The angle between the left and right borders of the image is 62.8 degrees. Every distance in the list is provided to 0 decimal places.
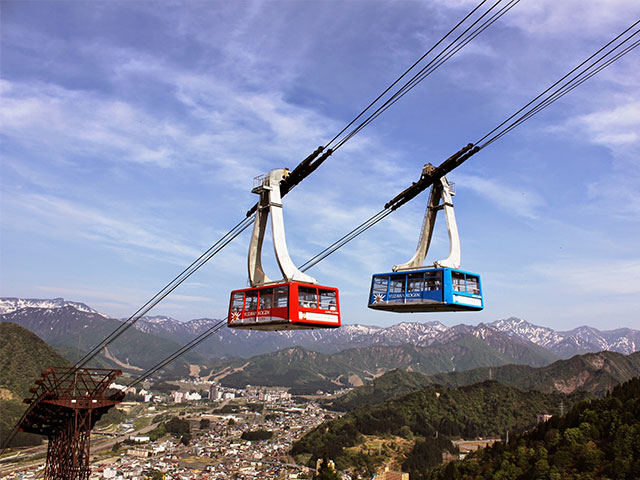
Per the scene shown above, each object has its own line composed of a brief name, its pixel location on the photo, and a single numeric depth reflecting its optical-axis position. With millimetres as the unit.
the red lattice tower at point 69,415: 38125
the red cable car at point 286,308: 23816
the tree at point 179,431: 198250
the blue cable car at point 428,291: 24828
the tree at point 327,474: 74875
